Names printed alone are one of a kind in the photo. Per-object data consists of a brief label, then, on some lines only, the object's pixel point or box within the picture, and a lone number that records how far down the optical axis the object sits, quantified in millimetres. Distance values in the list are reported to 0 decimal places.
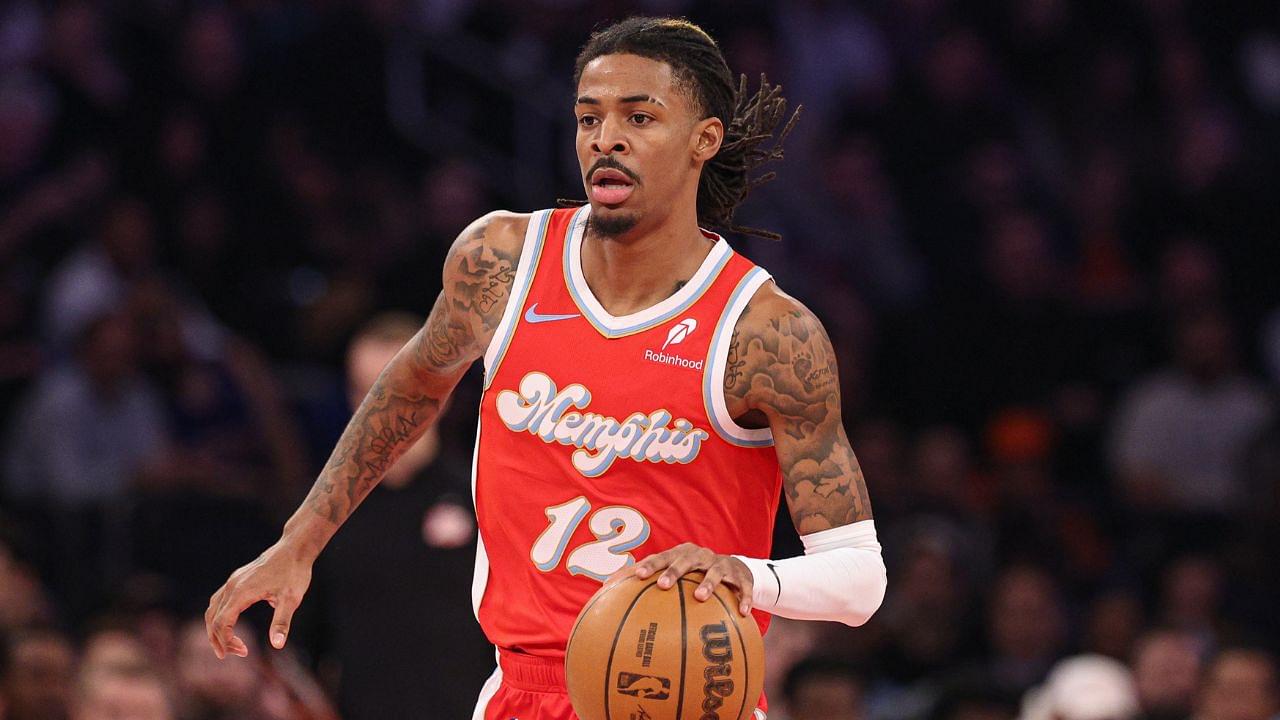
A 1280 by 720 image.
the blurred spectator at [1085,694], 14828
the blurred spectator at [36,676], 13789
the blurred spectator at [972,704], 14594
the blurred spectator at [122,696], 13172
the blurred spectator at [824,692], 14820
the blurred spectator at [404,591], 12703
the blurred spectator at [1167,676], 15469
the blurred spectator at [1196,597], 17047
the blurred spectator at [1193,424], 19203
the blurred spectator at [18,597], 14875
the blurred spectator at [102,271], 18687
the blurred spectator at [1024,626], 16984
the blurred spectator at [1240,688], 14430
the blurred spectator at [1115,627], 16906
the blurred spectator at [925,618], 17281
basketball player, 8242
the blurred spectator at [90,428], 17687
